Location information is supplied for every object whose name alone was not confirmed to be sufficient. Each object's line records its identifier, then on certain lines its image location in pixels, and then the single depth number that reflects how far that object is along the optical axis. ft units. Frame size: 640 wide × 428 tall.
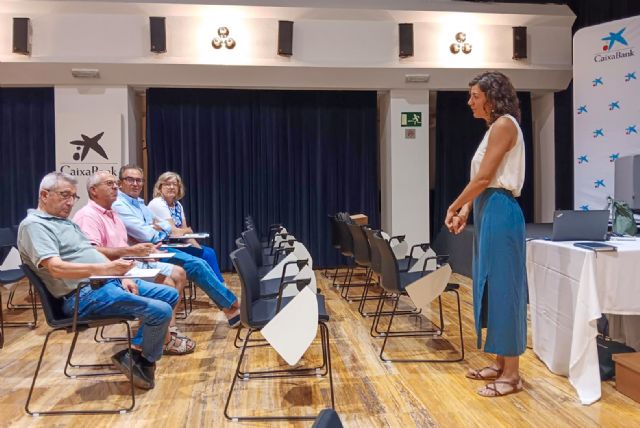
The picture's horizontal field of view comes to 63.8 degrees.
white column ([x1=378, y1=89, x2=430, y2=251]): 22.06
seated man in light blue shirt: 11.78
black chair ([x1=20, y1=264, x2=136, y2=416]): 7.93
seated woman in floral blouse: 14.35
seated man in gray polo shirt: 7.87
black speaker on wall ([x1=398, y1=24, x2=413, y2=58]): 20.15
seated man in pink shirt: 9.86
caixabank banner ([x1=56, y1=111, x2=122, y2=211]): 20.56
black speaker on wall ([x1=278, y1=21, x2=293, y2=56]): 19.61
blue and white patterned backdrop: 18.72
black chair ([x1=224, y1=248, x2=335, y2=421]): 7.77
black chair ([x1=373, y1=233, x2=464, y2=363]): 10.39
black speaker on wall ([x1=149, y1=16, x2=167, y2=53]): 19.15
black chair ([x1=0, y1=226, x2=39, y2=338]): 13.03
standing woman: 8.00
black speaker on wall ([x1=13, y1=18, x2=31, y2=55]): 18.69
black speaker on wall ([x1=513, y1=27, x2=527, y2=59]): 20.68
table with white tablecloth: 7.97
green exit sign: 22.09
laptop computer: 8.86
